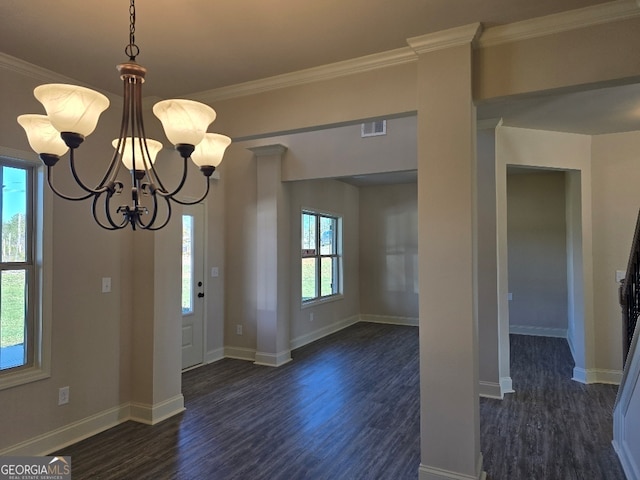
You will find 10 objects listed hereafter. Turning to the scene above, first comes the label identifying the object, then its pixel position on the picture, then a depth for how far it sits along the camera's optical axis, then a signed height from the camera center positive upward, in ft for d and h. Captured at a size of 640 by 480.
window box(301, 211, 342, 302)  21.57 -0.46
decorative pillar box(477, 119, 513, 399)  13.44 -0.97
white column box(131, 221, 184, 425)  11.50 -2.22
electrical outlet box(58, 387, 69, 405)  9.98 -3.57
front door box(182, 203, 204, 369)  16.61 -1.59
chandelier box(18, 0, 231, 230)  4.89 +1.63
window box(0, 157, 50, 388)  9.18 -0.66
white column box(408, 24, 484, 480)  7.77 -0.18
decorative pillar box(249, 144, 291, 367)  17.29 -0.48
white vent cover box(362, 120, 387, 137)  16.11 +4.67
